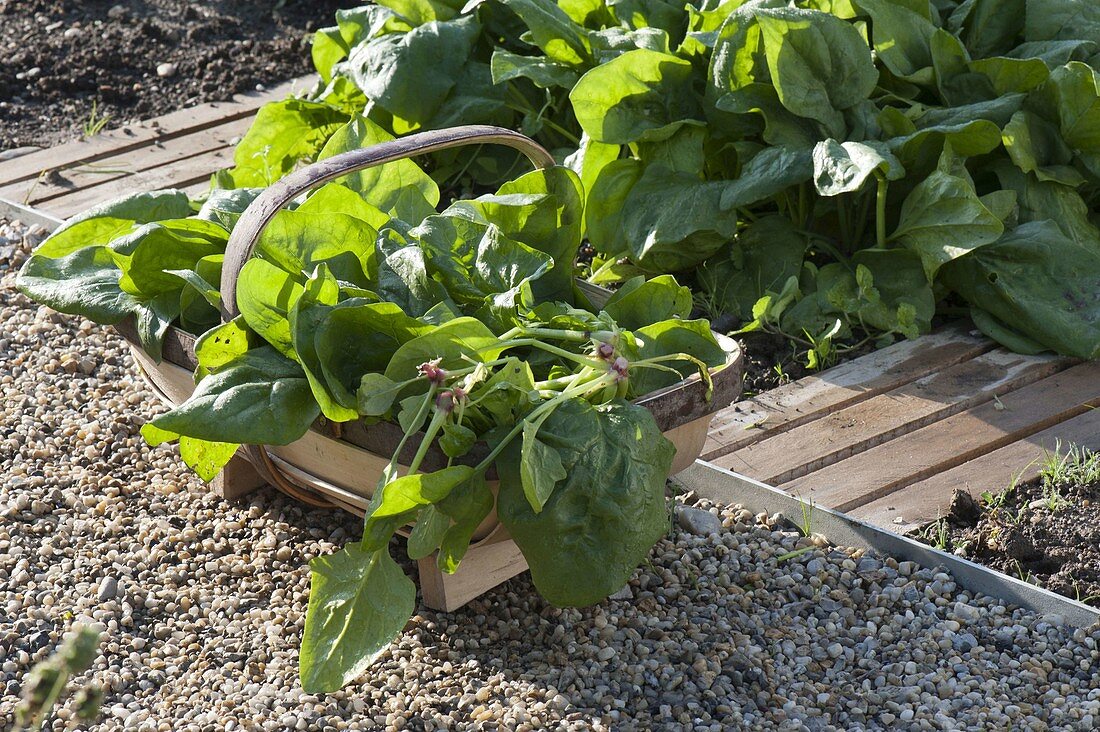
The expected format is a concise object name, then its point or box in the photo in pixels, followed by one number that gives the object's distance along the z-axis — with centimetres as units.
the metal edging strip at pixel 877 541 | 218
